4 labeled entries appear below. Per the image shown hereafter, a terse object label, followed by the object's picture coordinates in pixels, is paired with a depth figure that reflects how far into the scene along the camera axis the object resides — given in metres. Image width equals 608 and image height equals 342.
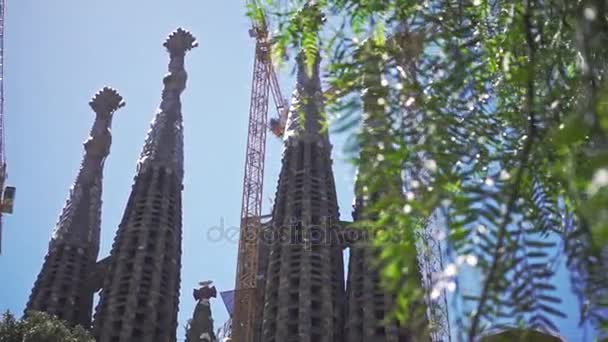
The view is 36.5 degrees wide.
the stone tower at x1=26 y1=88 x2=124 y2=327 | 40.53
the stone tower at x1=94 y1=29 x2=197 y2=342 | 37.69
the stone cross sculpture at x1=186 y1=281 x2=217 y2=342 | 40.09
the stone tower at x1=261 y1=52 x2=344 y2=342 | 36.03
